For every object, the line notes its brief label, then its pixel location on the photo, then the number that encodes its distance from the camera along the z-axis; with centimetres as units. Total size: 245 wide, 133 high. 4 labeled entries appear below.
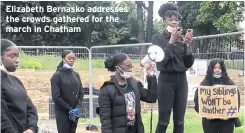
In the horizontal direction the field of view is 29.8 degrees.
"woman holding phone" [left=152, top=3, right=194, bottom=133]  526
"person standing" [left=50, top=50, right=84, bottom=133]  712
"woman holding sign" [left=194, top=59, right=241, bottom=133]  623
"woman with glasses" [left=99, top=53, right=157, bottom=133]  479
